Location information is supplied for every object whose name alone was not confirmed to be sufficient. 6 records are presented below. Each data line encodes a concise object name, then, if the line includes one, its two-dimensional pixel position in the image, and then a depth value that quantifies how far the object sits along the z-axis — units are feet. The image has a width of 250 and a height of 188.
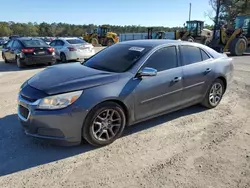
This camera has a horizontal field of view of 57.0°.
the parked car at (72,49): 39.84
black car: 35.19
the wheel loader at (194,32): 69.62
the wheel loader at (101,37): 92.43
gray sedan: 10.42
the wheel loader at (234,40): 51.98
